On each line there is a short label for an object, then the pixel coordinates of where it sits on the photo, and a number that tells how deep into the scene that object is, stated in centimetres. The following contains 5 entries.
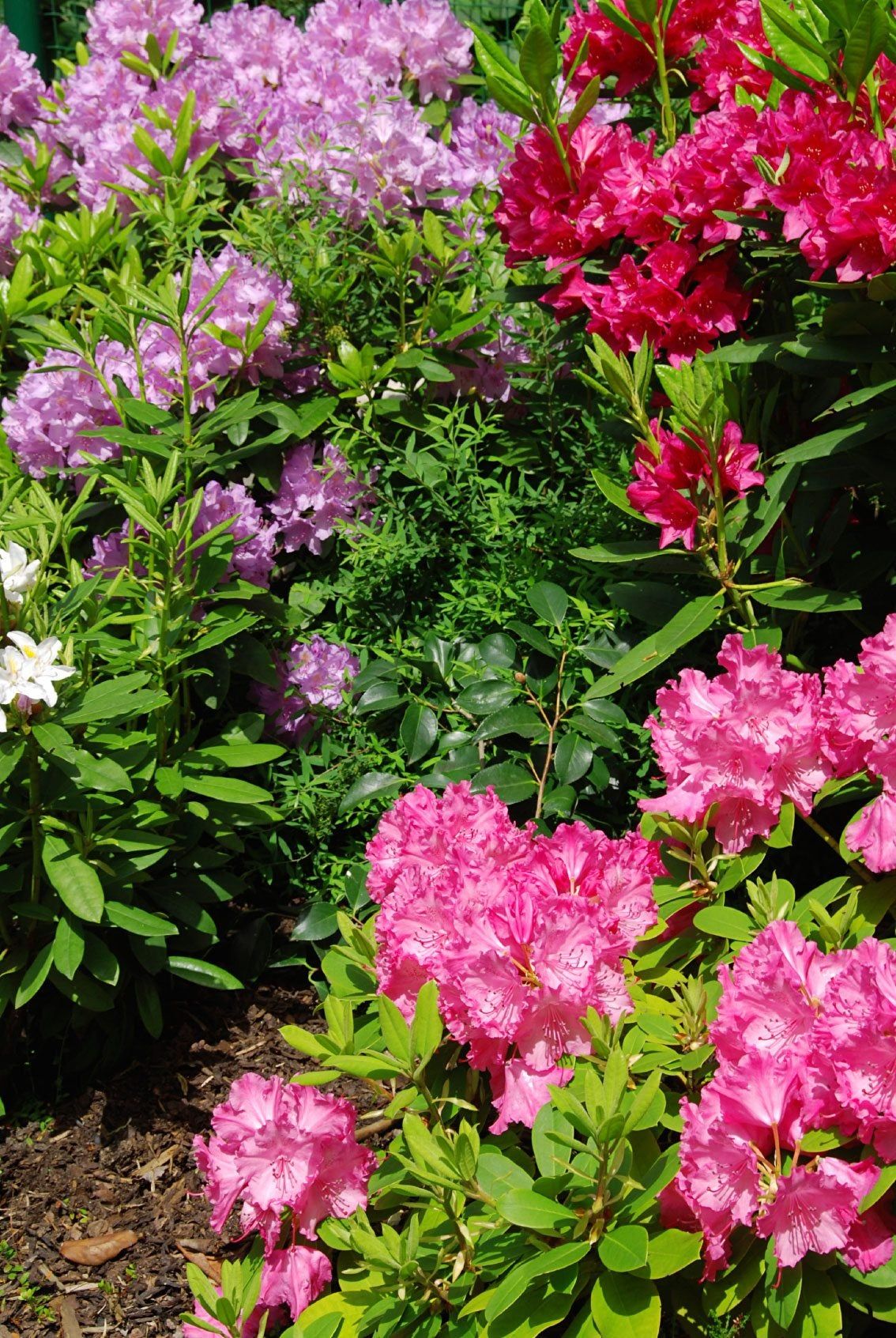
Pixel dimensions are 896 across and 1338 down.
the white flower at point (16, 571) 198
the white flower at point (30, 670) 192
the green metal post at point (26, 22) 509
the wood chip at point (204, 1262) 207
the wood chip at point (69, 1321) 200
